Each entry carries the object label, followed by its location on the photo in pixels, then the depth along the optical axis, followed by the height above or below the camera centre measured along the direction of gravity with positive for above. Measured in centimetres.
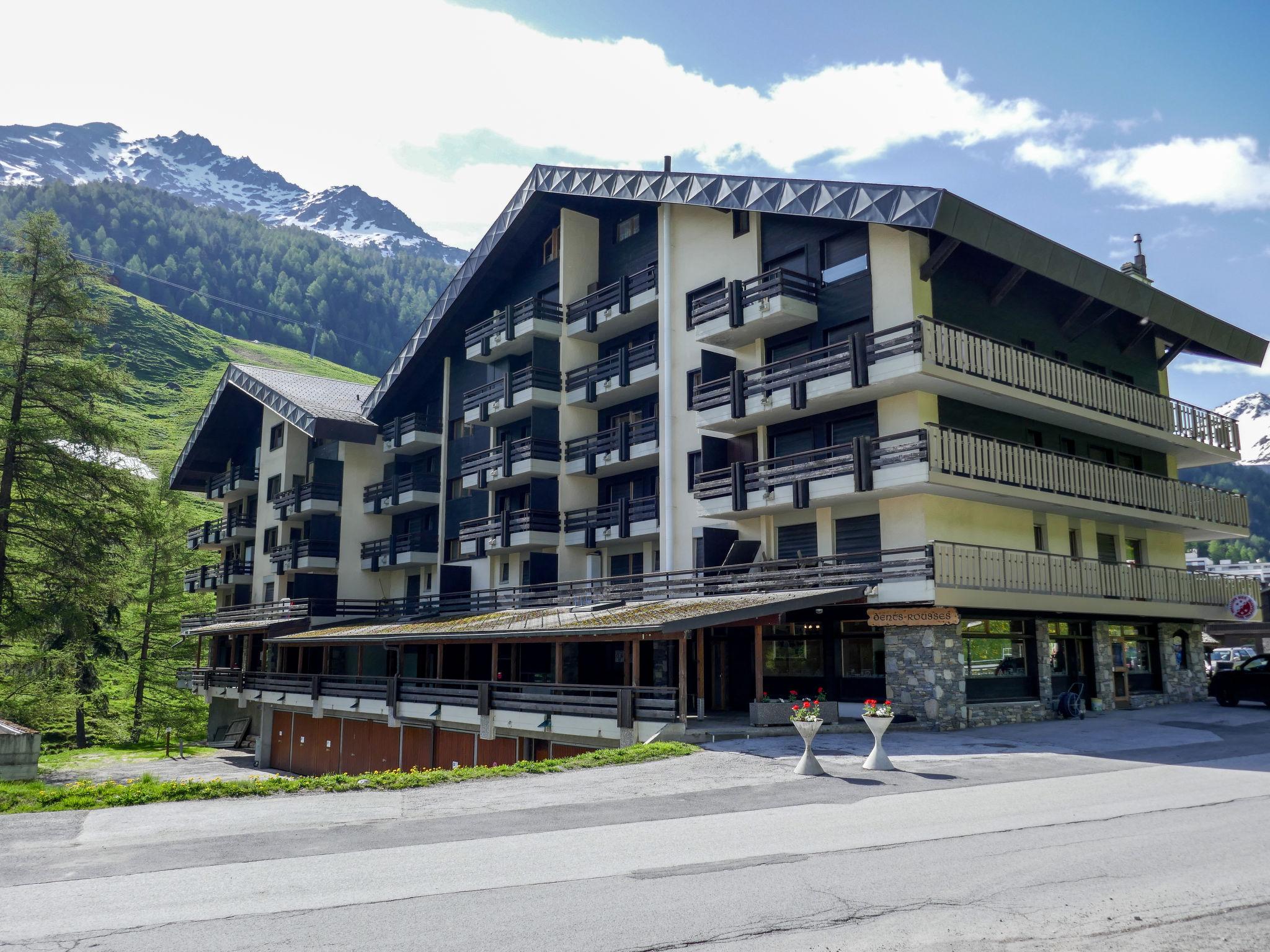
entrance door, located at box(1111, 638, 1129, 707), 3212 -87
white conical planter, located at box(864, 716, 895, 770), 1772 -194
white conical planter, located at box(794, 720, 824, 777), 1716 -190
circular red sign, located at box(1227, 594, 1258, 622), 2947 +118
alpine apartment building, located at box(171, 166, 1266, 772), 2634 +533
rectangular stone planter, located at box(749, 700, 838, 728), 2270 -153
